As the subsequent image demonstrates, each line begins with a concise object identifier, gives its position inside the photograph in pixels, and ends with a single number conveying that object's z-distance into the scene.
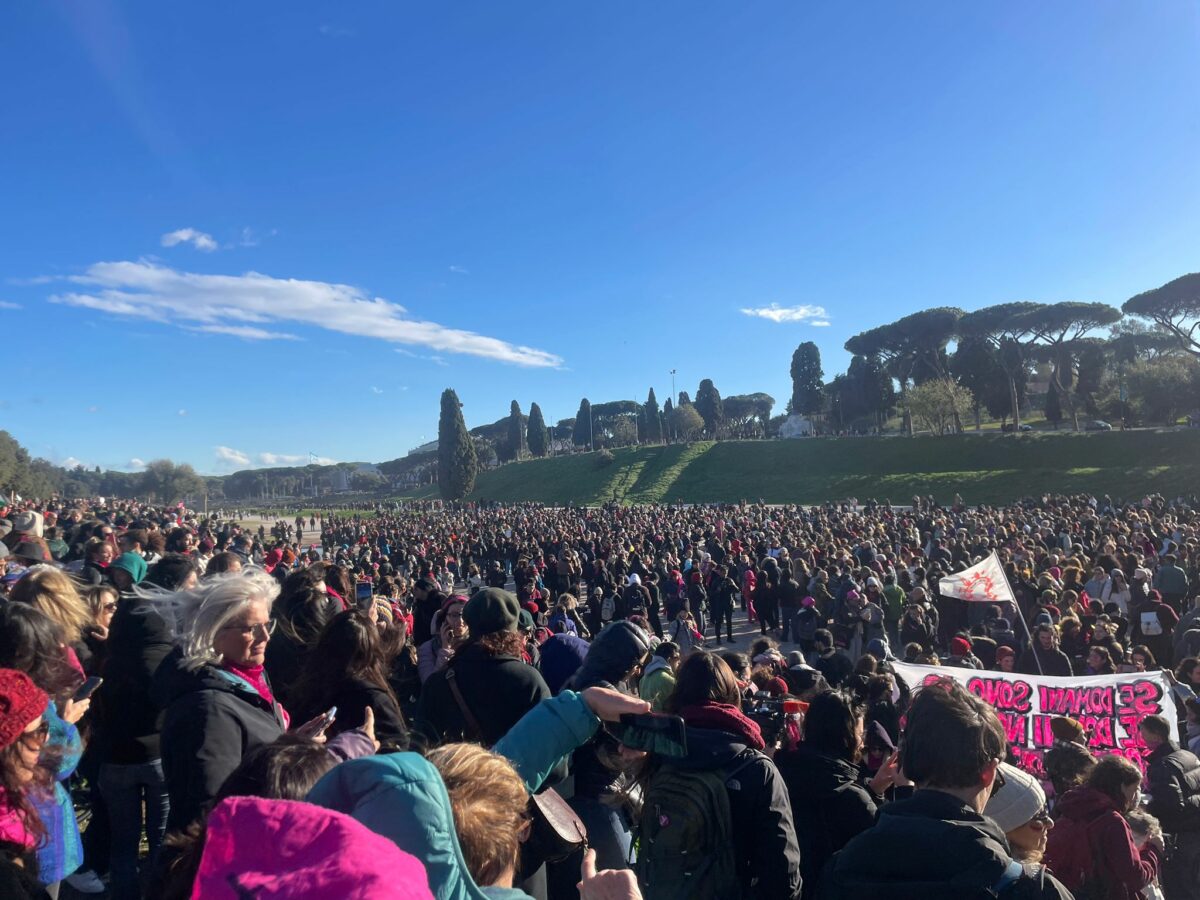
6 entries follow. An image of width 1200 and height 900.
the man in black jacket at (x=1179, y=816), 4.00
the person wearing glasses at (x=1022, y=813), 2.58
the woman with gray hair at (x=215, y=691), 2.32
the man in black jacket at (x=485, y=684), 2.83
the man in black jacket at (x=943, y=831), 1.85
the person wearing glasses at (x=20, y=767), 1.77
